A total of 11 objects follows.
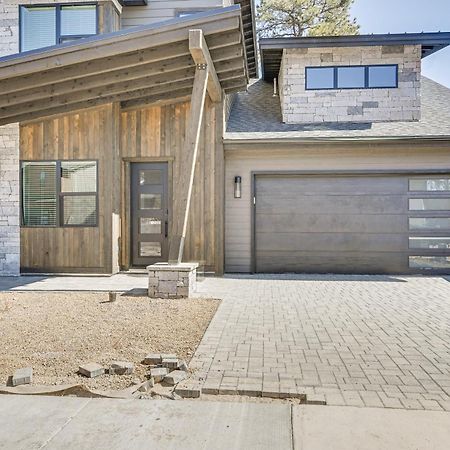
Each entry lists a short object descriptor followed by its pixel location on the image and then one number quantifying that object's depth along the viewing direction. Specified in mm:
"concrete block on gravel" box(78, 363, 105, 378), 3150
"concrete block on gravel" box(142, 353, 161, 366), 3406
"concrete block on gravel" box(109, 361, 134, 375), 3211
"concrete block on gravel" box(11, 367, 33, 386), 3031
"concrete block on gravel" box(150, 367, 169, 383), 3111
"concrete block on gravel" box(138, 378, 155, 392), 2959
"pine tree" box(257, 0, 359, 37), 18375
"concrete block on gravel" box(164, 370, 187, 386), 3045
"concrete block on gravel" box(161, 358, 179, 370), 3304
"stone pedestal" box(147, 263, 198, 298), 6039
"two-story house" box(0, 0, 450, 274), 8203
